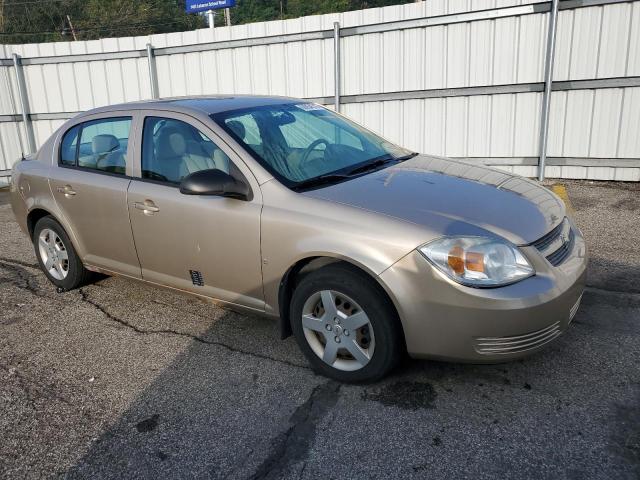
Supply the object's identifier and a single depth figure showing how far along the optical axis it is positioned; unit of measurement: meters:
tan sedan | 2.81
